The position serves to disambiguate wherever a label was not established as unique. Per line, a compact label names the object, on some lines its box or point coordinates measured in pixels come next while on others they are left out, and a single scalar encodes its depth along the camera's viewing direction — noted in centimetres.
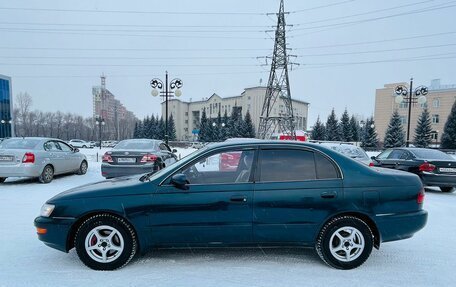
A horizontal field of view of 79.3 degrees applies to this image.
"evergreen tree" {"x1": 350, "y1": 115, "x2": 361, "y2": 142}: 5368
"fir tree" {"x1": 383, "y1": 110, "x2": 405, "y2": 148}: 4275
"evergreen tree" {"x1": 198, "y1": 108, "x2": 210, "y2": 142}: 6825
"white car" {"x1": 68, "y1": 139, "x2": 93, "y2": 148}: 5031
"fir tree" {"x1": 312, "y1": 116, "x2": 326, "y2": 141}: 5384
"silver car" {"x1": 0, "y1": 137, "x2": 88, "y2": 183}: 798
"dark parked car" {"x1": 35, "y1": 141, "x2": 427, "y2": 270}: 326
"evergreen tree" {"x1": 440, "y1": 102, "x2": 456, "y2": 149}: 3628
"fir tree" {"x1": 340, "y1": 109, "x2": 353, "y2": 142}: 5181
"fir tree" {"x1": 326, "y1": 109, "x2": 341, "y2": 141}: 5216
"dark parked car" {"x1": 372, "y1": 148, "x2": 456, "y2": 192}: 809
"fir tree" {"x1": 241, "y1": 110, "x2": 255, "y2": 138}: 5977
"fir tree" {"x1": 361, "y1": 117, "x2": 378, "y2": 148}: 4644
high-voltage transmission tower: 2682
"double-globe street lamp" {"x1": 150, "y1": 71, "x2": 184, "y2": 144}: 1731
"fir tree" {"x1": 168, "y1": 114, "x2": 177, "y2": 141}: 7481
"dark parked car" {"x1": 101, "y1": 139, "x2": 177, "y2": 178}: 809
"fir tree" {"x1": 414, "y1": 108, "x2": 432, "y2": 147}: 4138
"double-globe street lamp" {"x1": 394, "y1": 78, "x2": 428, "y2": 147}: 1778
